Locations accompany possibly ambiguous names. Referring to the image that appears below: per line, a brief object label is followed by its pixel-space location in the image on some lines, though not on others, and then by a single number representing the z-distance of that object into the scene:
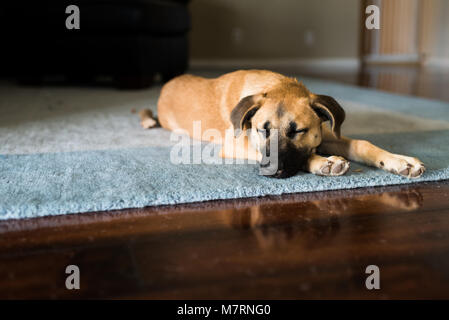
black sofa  4.09
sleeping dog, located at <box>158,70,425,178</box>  1.52
